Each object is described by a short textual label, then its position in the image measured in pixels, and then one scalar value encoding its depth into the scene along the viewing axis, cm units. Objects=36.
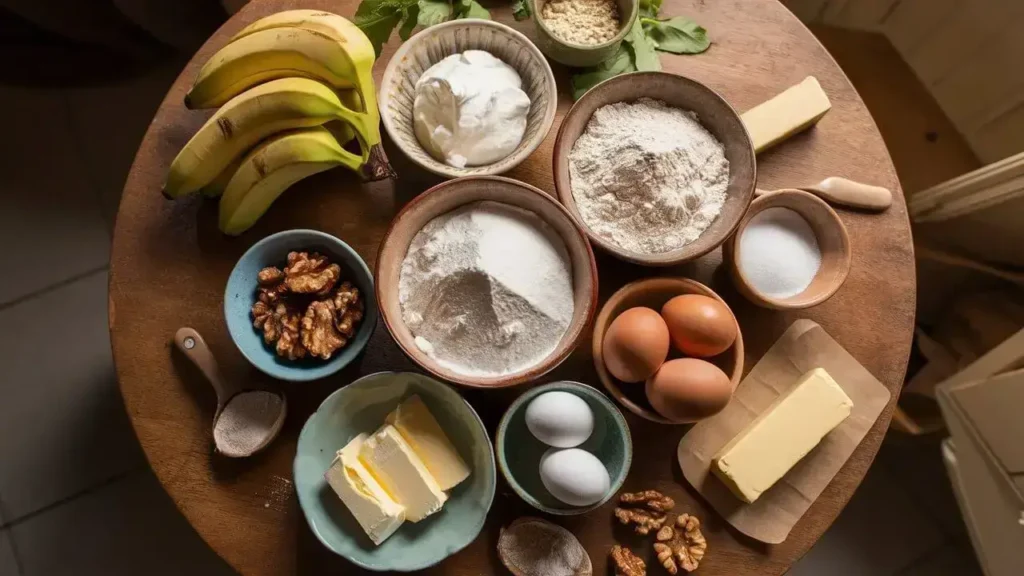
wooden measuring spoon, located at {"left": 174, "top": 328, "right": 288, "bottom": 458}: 99
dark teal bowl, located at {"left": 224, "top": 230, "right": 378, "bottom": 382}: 97
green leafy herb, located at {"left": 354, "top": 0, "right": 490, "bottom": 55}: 107
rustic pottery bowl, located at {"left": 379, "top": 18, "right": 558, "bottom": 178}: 101
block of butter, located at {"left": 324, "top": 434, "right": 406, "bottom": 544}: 92
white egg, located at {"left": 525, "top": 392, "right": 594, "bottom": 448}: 94
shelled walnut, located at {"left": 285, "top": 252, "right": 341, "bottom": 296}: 98
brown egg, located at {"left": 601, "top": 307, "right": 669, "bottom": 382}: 93
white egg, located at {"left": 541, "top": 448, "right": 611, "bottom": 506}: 93
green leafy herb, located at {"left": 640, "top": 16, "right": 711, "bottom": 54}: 113
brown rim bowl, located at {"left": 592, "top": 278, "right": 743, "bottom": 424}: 98
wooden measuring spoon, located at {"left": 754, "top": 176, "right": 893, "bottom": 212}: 110
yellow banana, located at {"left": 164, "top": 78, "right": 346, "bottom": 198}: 97
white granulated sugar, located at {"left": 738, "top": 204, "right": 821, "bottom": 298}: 104
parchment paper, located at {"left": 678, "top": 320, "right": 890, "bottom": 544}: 102
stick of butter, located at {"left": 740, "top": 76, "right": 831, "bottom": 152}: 109
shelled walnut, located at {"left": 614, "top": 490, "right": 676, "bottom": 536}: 99
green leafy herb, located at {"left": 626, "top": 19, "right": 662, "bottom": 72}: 111
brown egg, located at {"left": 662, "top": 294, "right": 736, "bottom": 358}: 95
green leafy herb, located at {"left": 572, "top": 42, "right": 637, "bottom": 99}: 111
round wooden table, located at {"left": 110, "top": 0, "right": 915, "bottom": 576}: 100
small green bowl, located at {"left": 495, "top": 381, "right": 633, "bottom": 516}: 96
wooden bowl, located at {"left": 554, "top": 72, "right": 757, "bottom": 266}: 97
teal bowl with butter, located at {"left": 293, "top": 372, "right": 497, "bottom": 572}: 94
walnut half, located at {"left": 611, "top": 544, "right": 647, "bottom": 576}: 97
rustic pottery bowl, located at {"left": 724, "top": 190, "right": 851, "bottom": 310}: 100
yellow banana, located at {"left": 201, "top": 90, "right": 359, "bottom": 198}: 105
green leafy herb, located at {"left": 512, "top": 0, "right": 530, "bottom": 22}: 115
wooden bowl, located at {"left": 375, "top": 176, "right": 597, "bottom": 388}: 91
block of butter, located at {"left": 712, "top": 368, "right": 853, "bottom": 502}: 99
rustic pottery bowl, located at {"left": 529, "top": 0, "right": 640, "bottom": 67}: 106
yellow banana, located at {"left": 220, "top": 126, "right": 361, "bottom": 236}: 98
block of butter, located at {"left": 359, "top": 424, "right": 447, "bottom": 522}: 94
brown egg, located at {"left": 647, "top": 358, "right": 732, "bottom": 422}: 93
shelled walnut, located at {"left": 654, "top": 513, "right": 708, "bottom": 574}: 98
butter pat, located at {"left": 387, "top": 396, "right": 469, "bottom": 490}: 96
